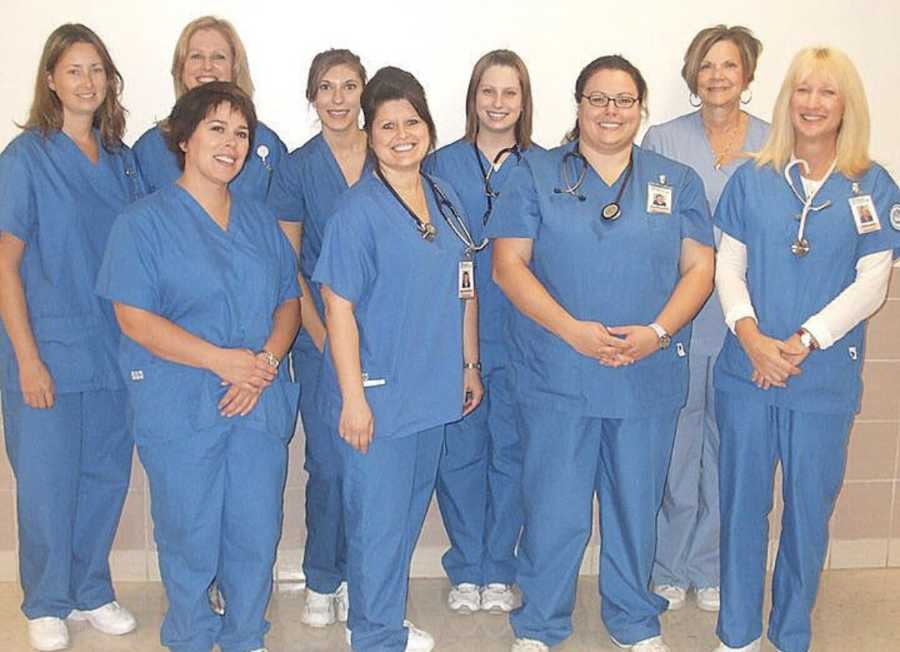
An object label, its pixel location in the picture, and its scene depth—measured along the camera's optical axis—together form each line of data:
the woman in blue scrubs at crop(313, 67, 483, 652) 2.29
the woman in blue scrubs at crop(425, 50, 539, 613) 2.72
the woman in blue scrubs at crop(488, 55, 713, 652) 2.41
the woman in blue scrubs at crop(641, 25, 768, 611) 2.83
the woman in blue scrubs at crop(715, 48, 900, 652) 2.37
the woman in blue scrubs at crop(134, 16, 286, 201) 2.73
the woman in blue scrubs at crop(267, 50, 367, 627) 2.67
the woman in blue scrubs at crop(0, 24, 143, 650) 2.52
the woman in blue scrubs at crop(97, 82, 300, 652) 2.24
